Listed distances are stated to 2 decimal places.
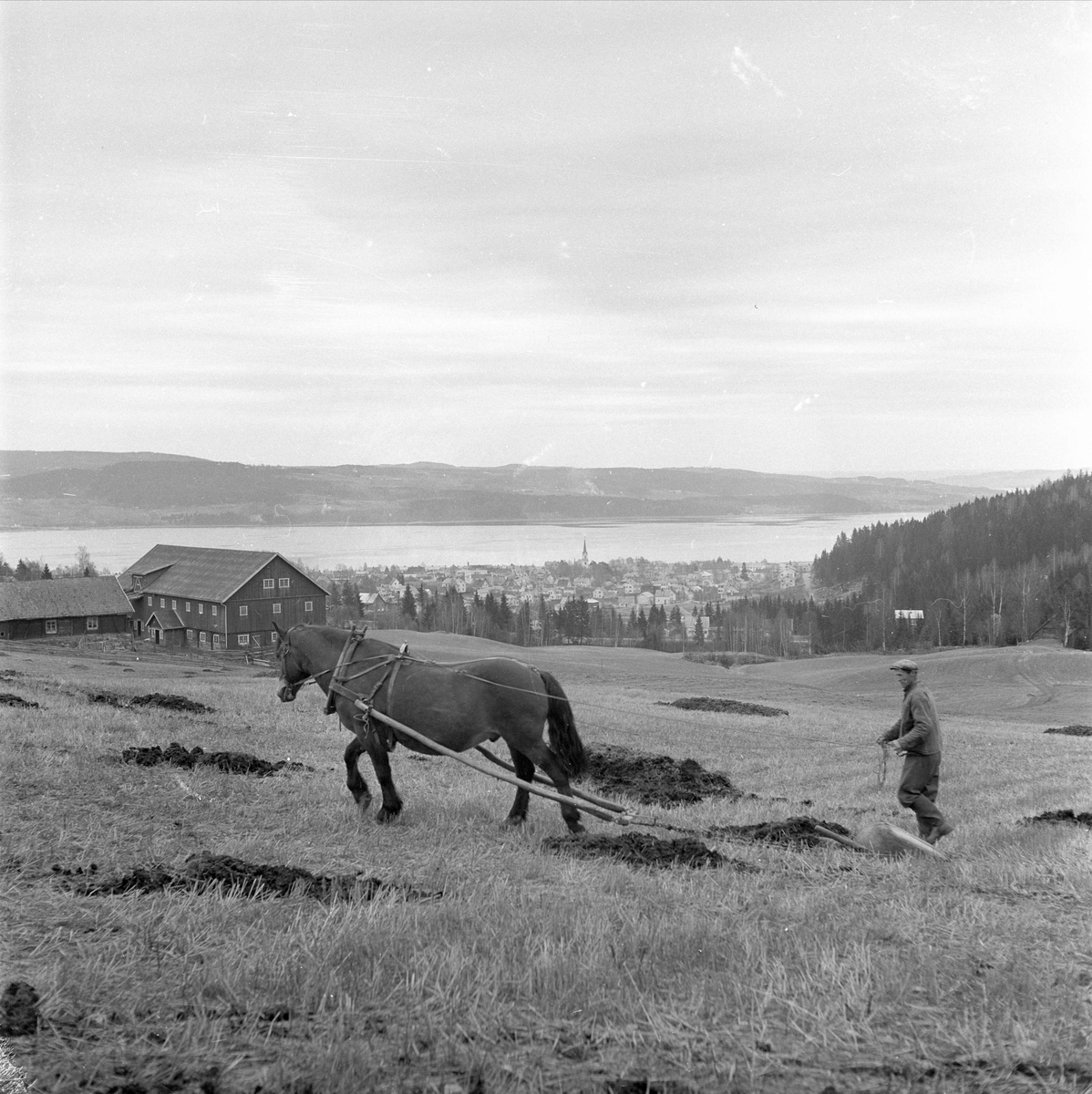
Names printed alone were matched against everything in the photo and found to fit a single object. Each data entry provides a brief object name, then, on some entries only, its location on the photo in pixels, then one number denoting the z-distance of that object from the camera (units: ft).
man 38.22
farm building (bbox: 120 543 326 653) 246.68
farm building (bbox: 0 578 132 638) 226.17
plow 33.09
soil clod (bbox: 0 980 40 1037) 13.99
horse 36.06
